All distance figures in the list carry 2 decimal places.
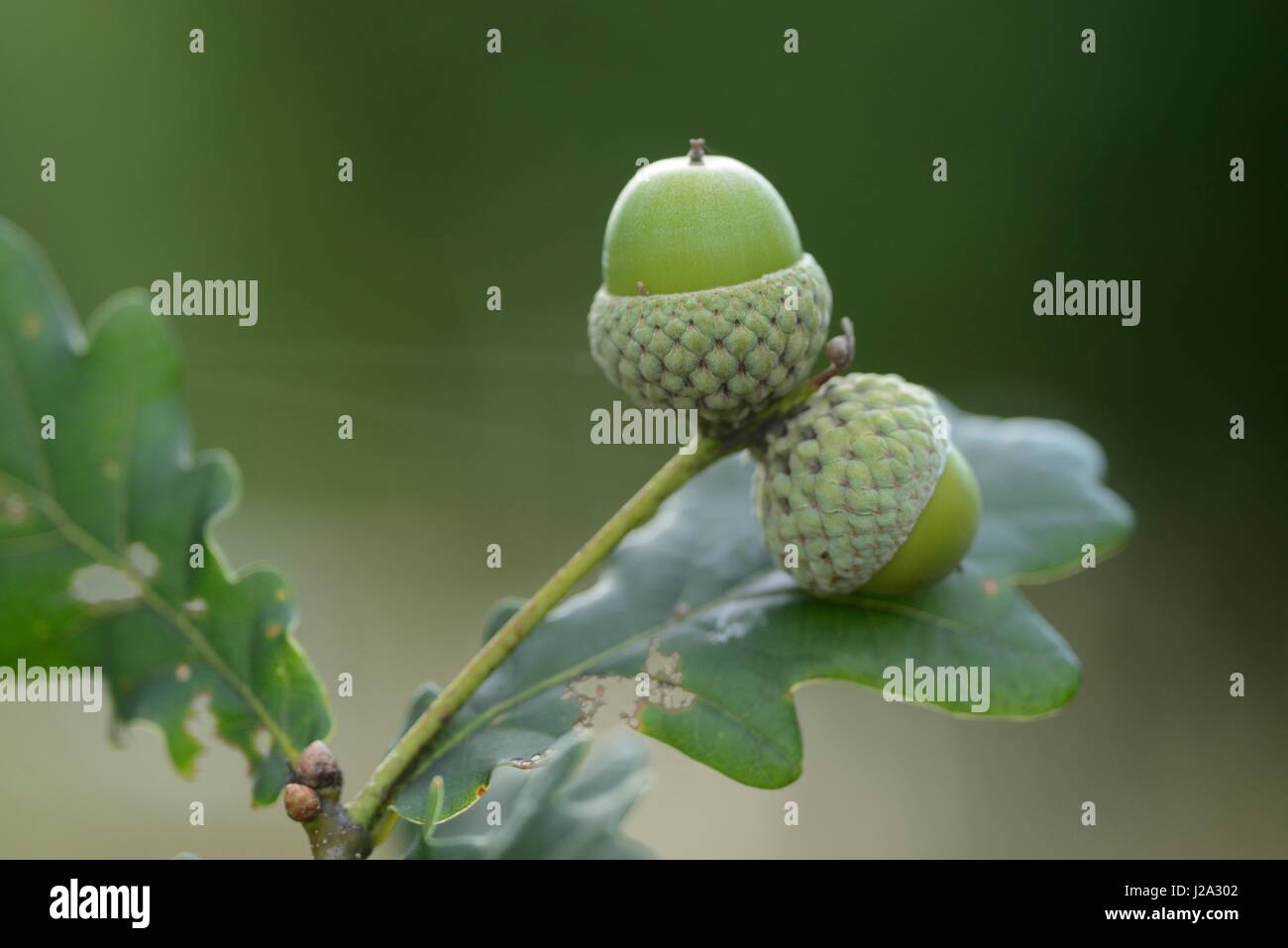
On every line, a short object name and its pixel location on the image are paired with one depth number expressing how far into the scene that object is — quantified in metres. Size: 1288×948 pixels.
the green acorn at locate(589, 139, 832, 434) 0.33
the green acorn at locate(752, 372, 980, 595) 0.33
